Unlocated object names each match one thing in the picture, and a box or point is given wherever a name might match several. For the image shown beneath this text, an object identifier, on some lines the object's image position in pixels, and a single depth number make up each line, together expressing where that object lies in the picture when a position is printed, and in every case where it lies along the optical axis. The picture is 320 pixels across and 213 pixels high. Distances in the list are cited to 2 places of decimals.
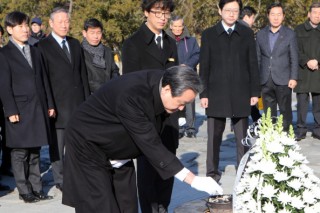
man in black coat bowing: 5.75
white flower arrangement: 5.54
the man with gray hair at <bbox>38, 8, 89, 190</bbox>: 10.38
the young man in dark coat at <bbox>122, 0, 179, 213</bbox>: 8.06
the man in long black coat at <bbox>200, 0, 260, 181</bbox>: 10.30
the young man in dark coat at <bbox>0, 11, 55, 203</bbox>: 9.69
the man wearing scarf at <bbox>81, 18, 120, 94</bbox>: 11.64
